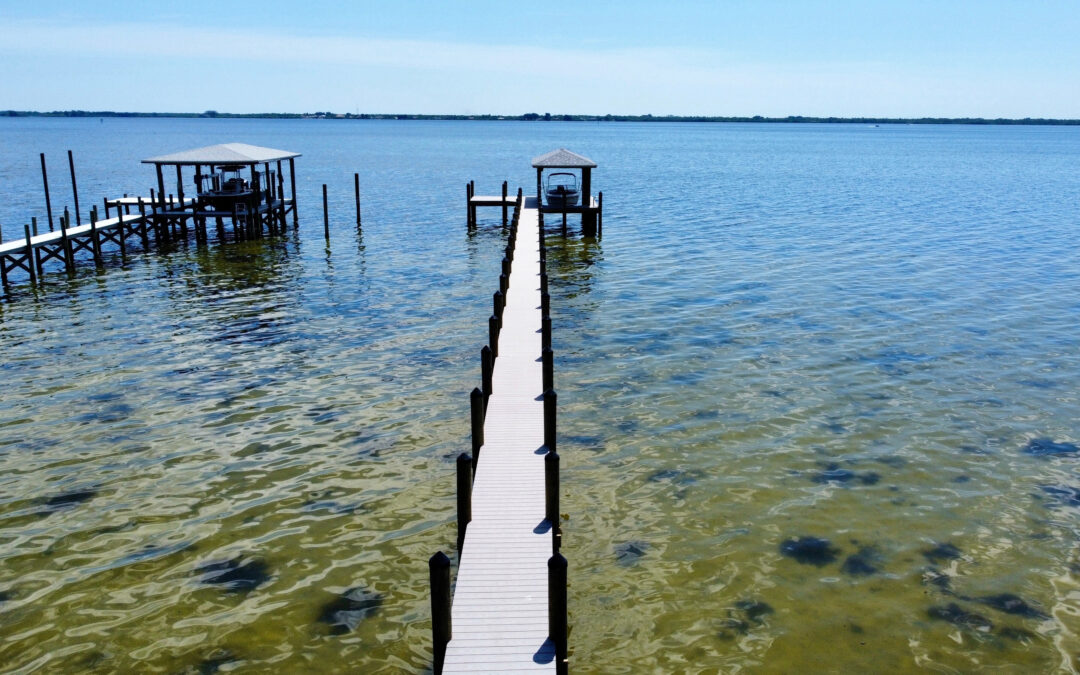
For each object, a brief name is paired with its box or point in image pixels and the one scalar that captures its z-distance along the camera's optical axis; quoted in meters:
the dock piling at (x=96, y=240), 29.66
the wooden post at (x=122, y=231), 30.81
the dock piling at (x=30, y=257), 26.78
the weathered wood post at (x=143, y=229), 33.66
